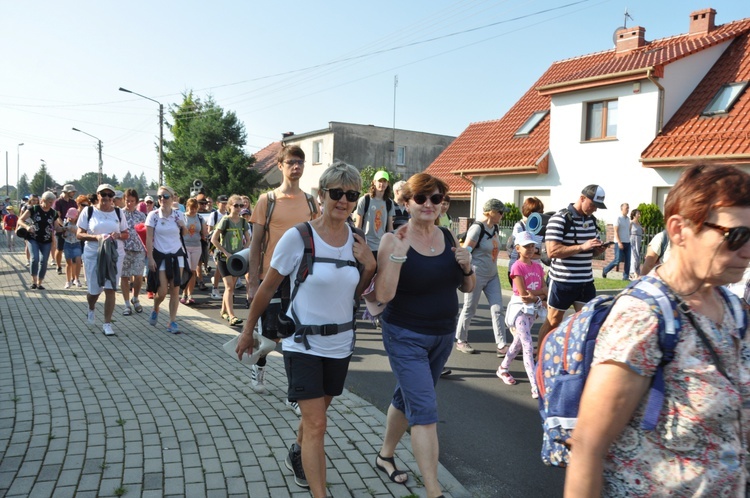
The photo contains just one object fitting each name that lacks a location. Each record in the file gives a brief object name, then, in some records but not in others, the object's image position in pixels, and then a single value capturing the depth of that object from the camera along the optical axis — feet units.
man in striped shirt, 18.88
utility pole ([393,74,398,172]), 142.00
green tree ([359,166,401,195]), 112.47
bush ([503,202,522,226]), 72.08
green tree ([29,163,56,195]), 356.18
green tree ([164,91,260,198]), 148.05
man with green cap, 28.22
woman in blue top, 10.94
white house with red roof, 59.88
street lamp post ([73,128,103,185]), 194.30
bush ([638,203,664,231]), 58.18
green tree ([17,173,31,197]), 457.68
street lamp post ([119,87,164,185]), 107.24
